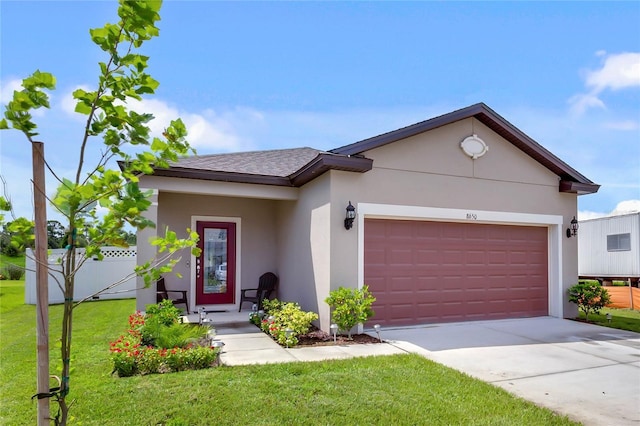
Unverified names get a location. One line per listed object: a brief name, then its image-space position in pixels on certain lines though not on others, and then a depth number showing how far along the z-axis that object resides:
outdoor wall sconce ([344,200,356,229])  7.49
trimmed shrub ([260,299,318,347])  6.72
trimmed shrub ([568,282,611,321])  9.32
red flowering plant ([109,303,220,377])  5.10
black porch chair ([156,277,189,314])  9.18
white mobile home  15.67
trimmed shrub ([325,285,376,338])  7.05
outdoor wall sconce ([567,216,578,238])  9.77
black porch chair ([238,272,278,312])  10.05
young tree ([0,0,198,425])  1.96
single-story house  7.98
